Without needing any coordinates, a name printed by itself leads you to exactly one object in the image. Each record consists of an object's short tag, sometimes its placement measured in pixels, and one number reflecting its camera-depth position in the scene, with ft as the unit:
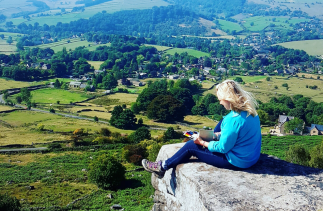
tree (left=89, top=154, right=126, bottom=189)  80.53
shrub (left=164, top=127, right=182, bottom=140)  144.73
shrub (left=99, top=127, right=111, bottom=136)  146.72
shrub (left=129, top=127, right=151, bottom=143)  137.28
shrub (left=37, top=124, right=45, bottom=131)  152.35
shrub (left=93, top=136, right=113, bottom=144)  129.46
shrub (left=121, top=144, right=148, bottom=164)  103.55
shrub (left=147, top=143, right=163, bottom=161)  98.67
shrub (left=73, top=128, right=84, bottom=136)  144.25
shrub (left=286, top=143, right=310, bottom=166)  77.08
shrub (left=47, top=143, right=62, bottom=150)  119.95
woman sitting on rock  23.04
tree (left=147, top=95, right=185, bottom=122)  192.44
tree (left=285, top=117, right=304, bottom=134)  171.73
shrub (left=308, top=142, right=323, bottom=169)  69.10
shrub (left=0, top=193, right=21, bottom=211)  59.84
